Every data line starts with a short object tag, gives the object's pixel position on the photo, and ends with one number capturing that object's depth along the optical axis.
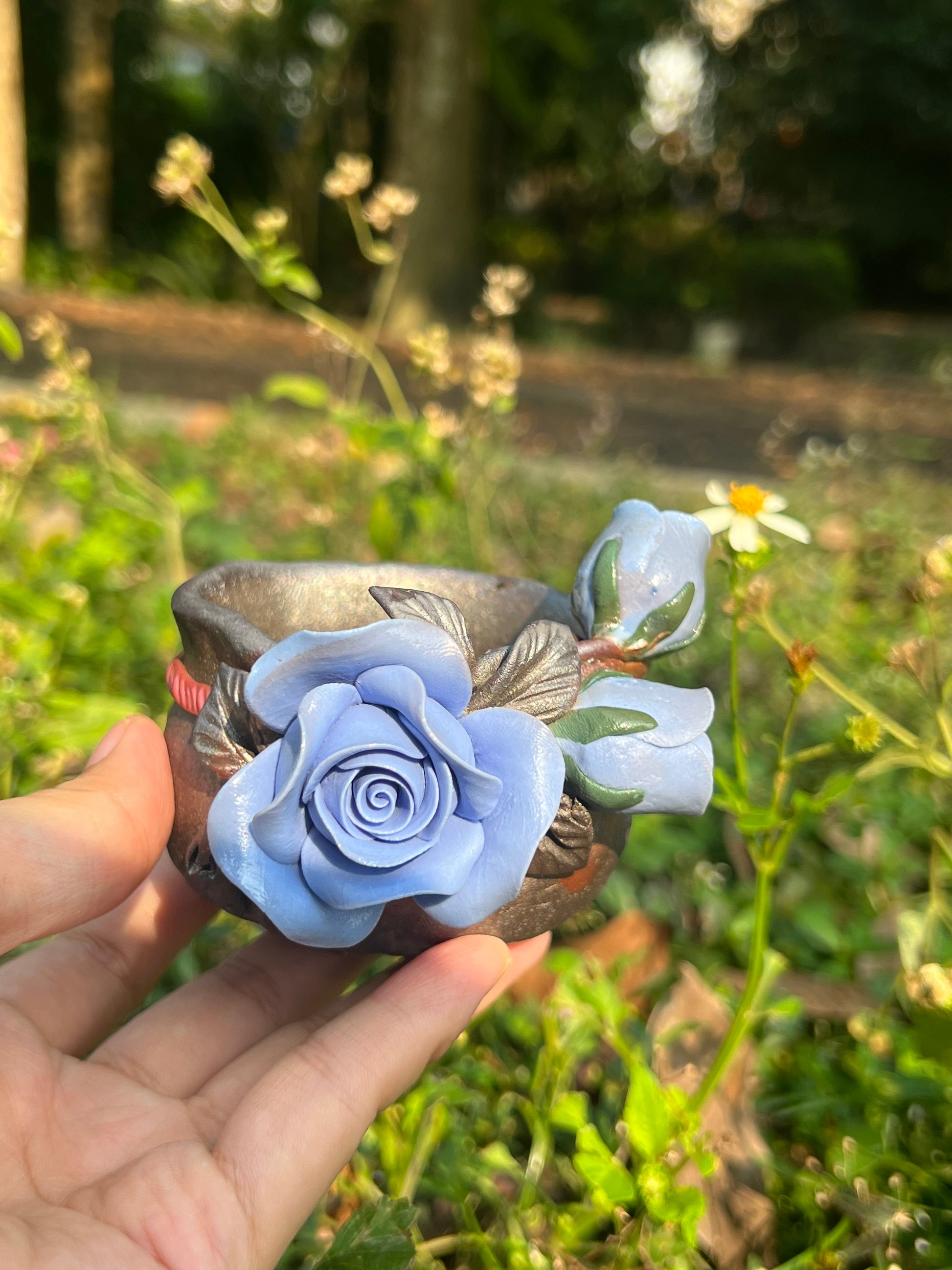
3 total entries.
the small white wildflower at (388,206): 0.31
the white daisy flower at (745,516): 0.19
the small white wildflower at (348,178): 0.31
